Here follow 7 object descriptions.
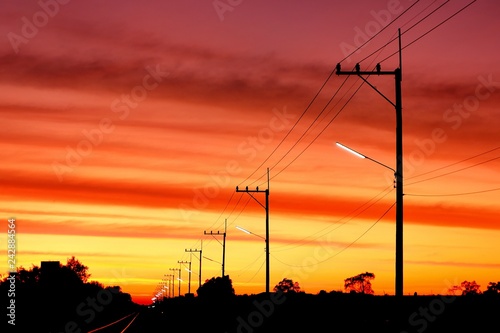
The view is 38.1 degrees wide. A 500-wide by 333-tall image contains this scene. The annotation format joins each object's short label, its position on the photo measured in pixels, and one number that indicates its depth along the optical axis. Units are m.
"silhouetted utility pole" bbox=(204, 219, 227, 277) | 96.38
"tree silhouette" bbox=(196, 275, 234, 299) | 111.12
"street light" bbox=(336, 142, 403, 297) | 27.92
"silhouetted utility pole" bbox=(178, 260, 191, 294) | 158.41
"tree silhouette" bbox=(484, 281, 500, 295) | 189.12
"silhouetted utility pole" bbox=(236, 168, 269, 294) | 61.06
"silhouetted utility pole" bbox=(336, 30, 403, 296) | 27.97
